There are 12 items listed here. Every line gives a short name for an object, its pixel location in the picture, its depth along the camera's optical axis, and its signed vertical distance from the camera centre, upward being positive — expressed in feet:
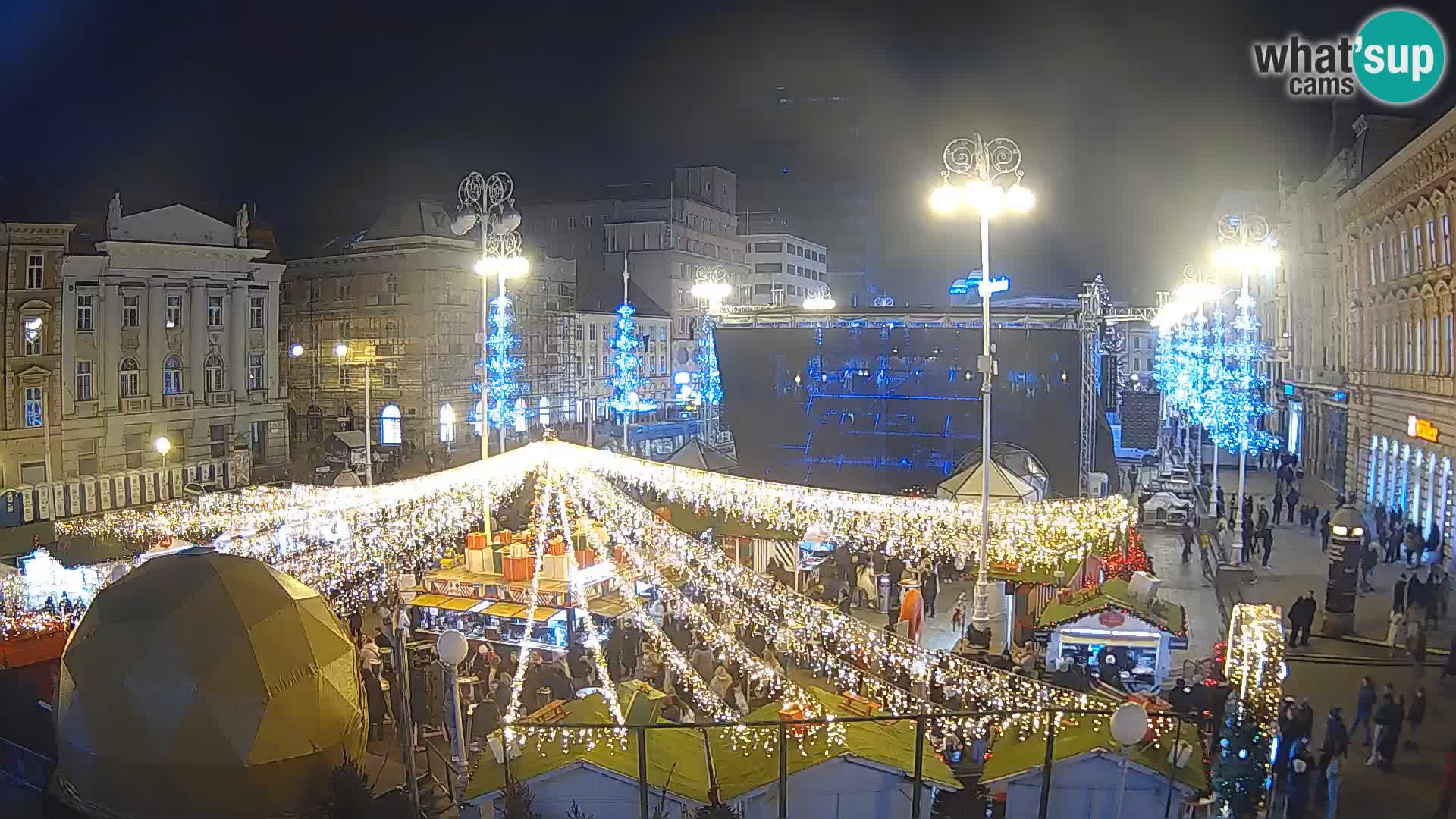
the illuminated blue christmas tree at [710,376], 170.40 +1.04
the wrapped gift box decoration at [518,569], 51.83 -9.15
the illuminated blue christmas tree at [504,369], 141.59 +2.06
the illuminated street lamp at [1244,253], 86.79 +11.42
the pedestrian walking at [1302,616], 54.24 -12.15
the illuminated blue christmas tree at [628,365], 166.81 +3.09
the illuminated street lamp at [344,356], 94.89 +4.01
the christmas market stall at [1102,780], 29.50 -11.24
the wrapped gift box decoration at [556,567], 51.11 -8.99
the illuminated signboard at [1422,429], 77.92 -3.77
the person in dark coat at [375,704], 41.16 -12.52
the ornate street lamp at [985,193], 47.21 +8.76
